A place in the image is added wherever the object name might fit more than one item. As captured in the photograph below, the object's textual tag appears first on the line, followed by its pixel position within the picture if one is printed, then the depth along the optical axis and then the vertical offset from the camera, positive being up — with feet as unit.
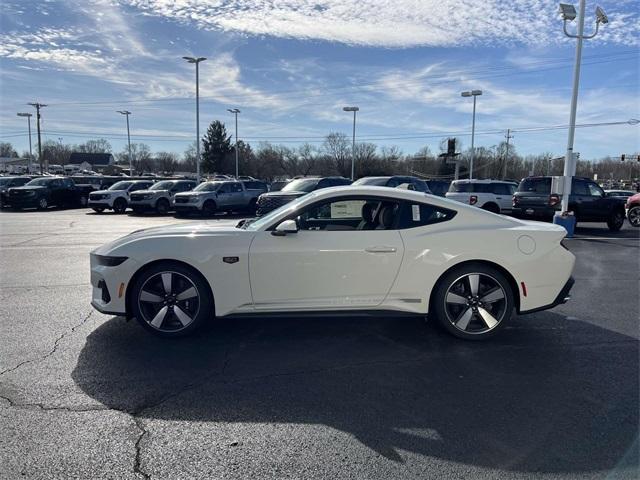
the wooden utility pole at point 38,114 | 182.35 +24.25
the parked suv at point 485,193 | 58.18 -1.34
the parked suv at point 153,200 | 73.67 -3.87
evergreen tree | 265.75 +17.00
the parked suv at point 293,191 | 51.03 -1.41
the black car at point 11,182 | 97.36 -1.78
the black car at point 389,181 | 55.77 -0.06
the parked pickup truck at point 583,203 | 49.96 -2.08
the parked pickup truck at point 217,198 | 68.54 -3.22
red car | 54.80 -2.96
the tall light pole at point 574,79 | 42.65 +10.38
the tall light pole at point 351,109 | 150.20 +23.56
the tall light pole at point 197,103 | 112.57 +19.36
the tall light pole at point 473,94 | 115.34 +22.54
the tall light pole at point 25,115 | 192.85 +25.13
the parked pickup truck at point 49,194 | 79.46 -3.53
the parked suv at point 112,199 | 77.10 -3.98
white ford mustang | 14.32 -2.83
